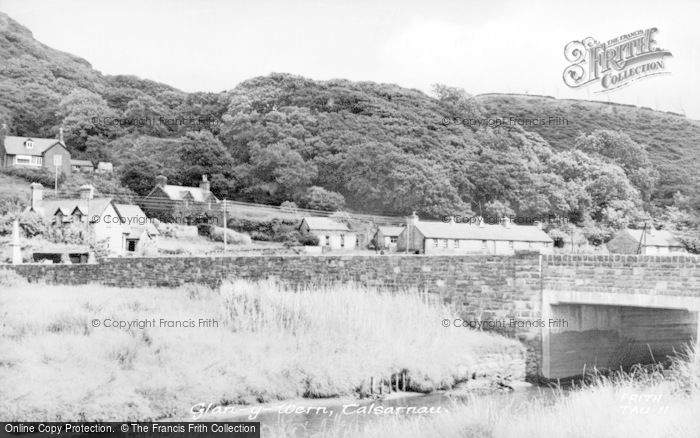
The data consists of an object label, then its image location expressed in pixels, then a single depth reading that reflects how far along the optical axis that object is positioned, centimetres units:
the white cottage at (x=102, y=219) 2862
